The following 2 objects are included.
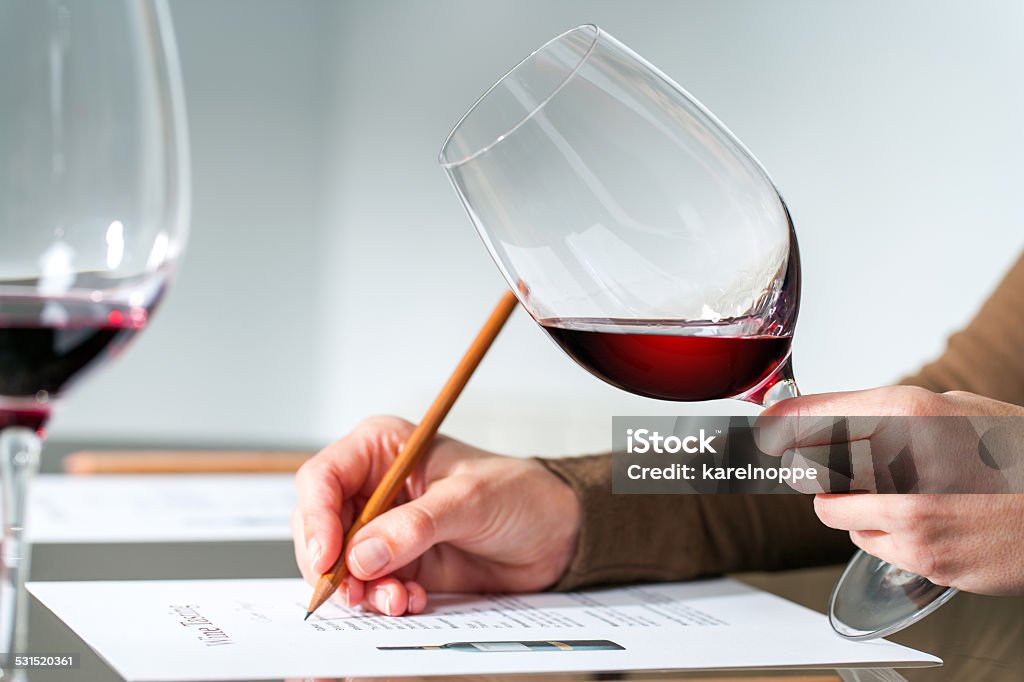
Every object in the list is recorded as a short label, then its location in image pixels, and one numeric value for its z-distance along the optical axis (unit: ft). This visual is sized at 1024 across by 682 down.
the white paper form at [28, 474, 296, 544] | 2.90
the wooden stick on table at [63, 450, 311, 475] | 4.41
